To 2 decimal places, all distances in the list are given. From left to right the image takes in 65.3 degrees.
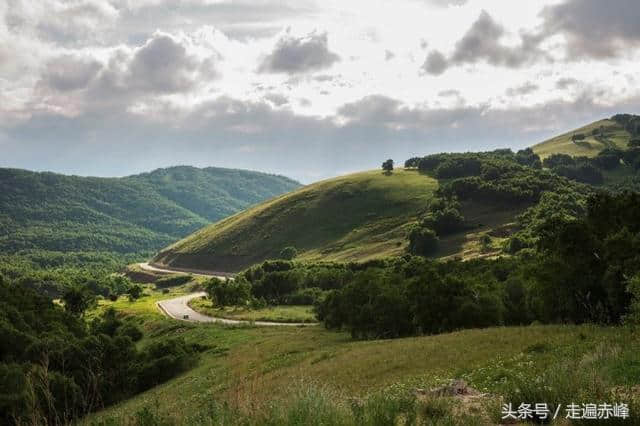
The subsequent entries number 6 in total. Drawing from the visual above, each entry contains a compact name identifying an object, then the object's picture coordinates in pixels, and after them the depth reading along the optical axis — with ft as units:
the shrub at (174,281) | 632.38
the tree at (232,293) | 385.09
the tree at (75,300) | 377.09
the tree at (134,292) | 506.07
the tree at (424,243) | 528.22
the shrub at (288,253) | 635.66
